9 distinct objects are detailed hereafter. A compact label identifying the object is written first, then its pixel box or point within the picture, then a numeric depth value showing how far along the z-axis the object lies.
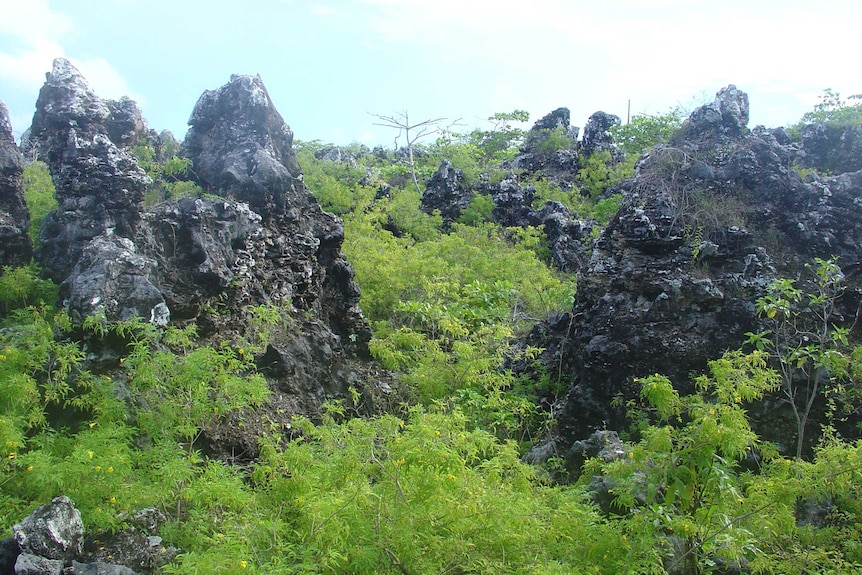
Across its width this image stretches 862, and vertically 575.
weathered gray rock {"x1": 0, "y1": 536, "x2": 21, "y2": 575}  3.96
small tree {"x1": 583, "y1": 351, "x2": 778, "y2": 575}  4.35
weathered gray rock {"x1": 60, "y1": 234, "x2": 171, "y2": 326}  6.28
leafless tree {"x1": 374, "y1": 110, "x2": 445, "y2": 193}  24.55
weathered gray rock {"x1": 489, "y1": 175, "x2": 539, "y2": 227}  18.25
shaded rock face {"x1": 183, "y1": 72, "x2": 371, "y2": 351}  8.55
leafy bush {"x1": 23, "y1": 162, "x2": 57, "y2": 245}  8.19
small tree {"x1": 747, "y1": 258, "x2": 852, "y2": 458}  6.81
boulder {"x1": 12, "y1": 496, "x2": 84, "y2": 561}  3.94
